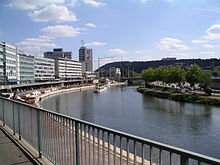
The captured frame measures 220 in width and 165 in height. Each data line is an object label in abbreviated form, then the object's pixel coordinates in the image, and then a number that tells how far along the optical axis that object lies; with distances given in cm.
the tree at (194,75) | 5644
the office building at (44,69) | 12006
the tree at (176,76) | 6663
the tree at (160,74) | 7991
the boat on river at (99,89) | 9769
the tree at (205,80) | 5573
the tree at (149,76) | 9450
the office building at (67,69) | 15100
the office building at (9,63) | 7875
